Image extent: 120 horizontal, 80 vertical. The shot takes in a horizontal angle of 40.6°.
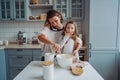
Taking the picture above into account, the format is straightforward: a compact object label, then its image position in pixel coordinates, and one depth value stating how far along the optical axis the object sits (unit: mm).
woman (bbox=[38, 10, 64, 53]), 1729
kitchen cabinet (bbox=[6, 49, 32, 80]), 3258
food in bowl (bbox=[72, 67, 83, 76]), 1458
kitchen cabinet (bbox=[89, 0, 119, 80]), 2883
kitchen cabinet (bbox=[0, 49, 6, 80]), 3232
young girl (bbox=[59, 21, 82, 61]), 1674
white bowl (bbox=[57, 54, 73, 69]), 1566
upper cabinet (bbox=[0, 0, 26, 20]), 3445
